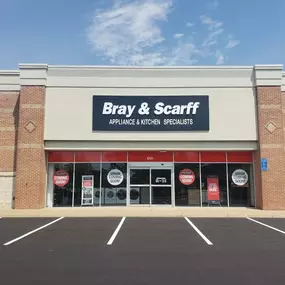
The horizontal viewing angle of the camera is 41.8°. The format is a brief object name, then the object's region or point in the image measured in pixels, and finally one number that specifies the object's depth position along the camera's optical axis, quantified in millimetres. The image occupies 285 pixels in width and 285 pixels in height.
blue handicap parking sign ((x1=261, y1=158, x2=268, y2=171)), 20422
